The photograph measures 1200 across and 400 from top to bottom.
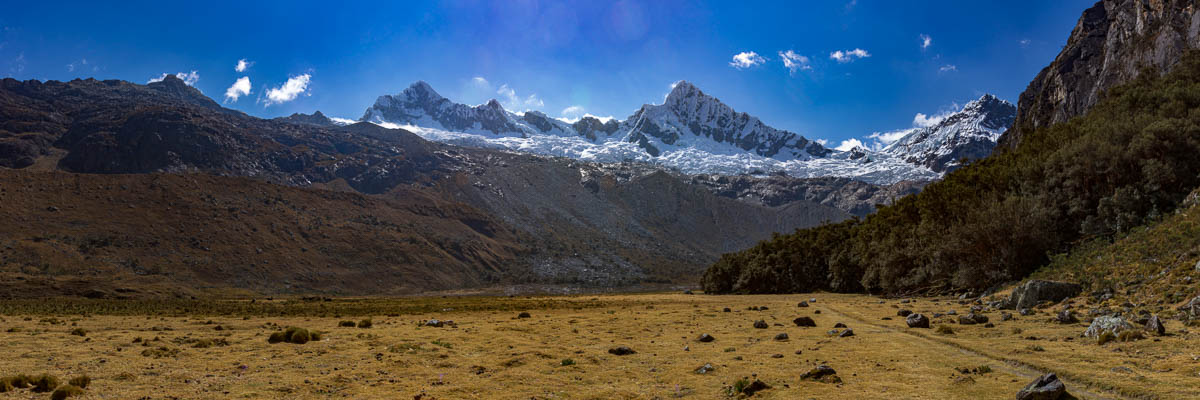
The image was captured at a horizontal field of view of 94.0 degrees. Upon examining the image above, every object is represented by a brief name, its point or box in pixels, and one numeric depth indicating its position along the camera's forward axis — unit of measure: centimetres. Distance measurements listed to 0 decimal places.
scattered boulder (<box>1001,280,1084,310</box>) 2741
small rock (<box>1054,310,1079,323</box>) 2162
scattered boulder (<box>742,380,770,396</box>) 1431
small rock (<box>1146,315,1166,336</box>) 1702
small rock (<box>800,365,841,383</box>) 1550
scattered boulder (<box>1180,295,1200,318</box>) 1811
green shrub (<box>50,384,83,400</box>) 1431
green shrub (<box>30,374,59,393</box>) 1545
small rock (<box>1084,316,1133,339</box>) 1758
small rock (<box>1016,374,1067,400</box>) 1141
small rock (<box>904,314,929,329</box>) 2495
